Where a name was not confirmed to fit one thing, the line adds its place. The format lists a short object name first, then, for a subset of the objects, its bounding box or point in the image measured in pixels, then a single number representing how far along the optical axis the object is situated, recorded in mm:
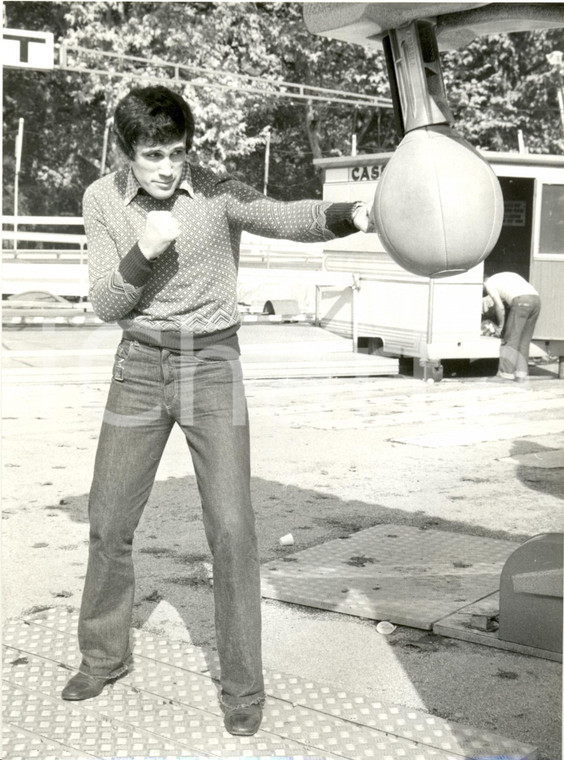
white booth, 11914
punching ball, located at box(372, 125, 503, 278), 3316
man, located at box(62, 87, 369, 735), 3264
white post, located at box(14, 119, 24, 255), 20370
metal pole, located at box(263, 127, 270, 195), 26800
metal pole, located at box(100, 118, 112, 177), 23516
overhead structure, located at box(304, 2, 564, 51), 3625
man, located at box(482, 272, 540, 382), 12109
